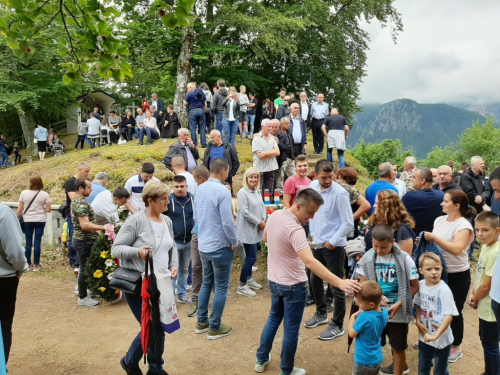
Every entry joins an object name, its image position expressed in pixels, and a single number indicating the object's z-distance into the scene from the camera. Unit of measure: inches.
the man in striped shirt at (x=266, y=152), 336.4
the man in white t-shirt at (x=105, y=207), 245.1
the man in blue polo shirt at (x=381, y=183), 217.3
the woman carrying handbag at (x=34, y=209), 307.1
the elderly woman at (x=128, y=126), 706.2
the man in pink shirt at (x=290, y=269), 142.0
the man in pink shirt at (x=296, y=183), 243.9
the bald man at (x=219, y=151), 323.3
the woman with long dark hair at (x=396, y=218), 155.6
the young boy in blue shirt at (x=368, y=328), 131.3
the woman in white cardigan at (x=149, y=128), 605.3
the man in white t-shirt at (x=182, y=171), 247.1
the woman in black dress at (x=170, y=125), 604.7
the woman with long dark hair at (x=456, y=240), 157.8
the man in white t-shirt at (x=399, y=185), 280.1
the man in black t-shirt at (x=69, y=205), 257.9
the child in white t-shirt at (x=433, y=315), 138.0
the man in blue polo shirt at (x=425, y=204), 186.1
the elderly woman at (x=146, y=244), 138.8
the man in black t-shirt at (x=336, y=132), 446.0
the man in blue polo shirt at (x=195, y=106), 451.5
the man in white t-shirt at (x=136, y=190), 266.1
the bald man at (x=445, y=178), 252.1
